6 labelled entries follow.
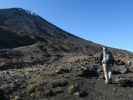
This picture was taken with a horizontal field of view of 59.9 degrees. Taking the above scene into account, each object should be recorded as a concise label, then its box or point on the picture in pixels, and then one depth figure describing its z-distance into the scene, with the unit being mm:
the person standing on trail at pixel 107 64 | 6110
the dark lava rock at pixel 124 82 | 5973
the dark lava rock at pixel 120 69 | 7678
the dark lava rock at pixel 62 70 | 7724
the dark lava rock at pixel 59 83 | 6053
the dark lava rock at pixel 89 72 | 7183
